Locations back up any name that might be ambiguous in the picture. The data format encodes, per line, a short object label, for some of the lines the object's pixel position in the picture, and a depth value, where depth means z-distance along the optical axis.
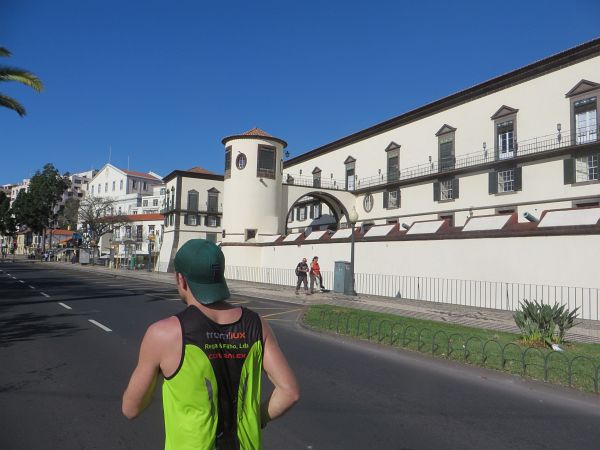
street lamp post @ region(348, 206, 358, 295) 24.34
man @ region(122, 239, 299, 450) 1.96
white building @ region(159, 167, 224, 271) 58.19
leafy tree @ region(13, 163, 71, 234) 77.00
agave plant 10.81
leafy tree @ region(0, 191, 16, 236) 82.50
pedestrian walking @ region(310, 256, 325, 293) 26.43
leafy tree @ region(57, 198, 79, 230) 79.20
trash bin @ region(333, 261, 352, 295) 26.19
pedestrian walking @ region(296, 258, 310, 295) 26.46
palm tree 19.19
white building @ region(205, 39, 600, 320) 20.67
